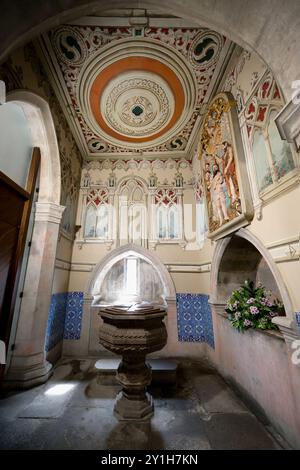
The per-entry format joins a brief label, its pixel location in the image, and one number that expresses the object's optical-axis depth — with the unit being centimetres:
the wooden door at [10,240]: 288
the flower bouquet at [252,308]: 247
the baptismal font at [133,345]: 225
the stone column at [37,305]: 309
